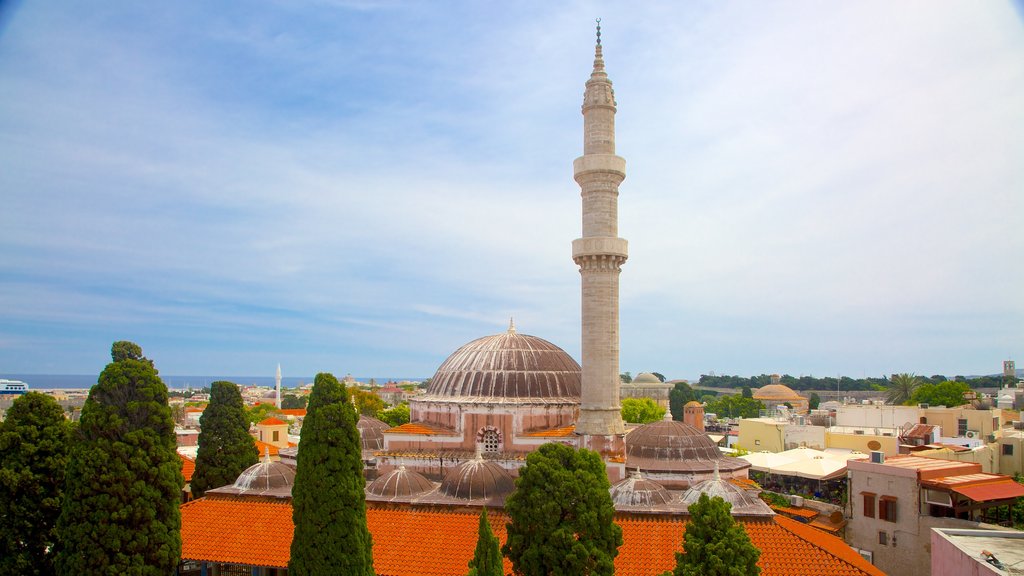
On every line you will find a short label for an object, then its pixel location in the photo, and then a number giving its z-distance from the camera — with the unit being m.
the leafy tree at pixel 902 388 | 80.94
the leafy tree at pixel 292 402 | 143.50
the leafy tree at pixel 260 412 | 93.06
